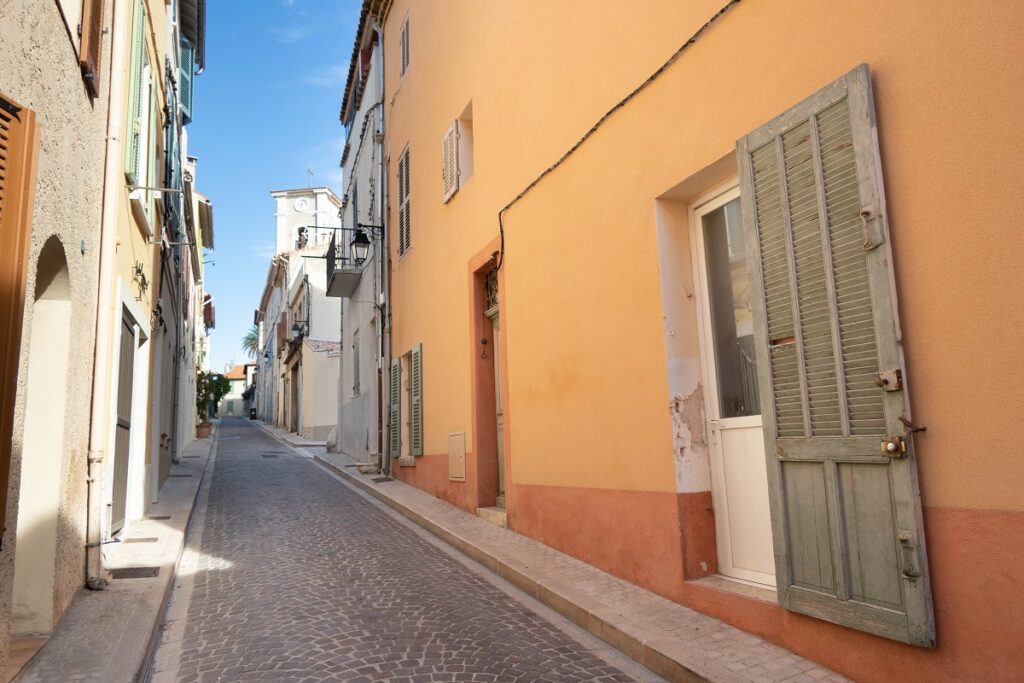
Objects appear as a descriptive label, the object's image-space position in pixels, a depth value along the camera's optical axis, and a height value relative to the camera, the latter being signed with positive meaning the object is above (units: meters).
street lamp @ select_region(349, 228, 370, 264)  13.84 +3.67
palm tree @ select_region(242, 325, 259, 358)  66.78 +8.43
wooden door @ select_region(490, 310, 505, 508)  8.47 +0.04
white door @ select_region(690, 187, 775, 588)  4.31 +0.09
